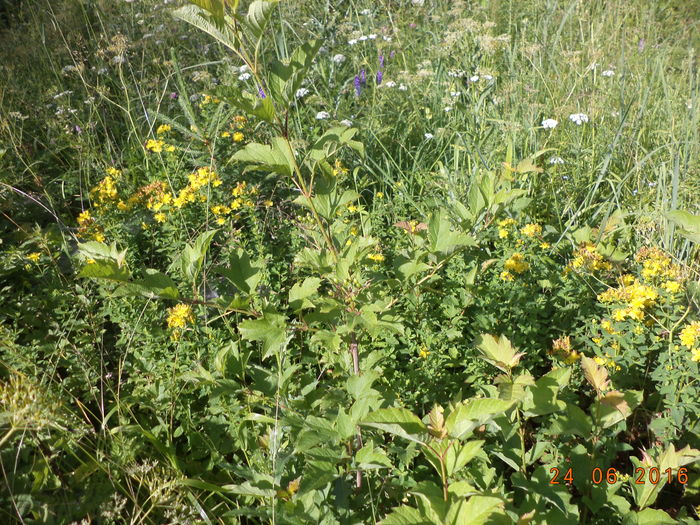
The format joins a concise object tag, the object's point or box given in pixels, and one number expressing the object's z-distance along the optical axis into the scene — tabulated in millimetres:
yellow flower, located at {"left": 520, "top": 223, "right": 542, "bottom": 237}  2027
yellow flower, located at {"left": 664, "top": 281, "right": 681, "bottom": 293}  1677
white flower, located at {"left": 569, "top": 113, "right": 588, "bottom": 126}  2680
